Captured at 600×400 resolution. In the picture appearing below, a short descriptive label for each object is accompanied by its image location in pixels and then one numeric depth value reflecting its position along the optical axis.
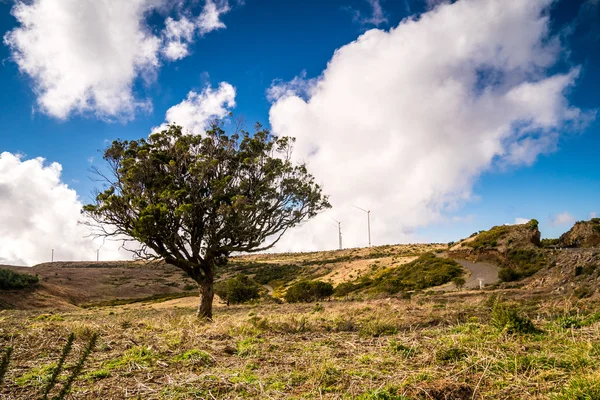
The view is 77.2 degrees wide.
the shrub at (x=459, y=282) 42.39
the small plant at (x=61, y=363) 2.74
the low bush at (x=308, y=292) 42.28
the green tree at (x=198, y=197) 17.59
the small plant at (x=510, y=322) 8.45
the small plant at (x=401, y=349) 7.10
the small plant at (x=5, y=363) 2.30
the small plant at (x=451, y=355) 6.45
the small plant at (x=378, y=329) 9.79
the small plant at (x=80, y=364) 2.63
